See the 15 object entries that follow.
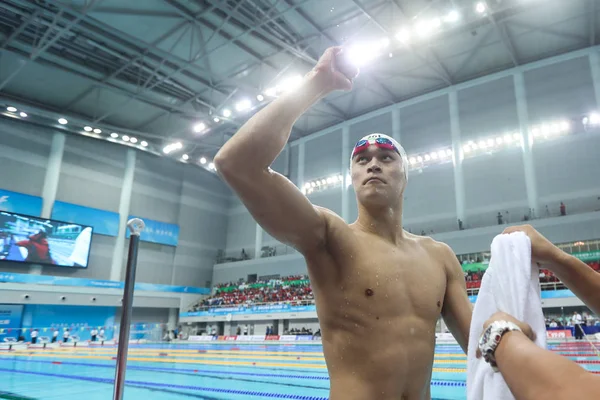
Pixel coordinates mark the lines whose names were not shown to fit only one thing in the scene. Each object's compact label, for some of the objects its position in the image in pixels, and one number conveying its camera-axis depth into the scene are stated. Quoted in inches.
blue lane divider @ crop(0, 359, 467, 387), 284.8
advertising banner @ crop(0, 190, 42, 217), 857.5
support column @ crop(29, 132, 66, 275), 930.1
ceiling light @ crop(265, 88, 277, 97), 792.1
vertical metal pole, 77.2
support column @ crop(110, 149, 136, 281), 1025.5
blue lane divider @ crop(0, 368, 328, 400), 247.3
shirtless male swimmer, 52.1
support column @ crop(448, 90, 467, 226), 890.2
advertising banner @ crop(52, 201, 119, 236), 945.0
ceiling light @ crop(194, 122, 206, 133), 926.4
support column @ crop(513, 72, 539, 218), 808.9
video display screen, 836.6
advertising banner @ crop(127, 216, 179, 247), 1108.5
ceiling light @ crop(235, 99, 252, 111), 848.9
